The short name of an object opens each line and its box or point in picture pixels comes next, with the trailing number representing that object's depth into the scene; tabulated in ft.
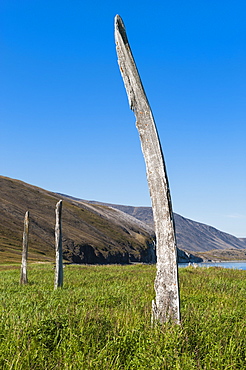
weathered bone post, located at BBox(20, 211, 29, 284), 65.72
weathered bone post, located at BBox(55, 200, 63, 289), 58.13
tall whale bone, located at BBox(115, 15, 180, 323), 23.56
